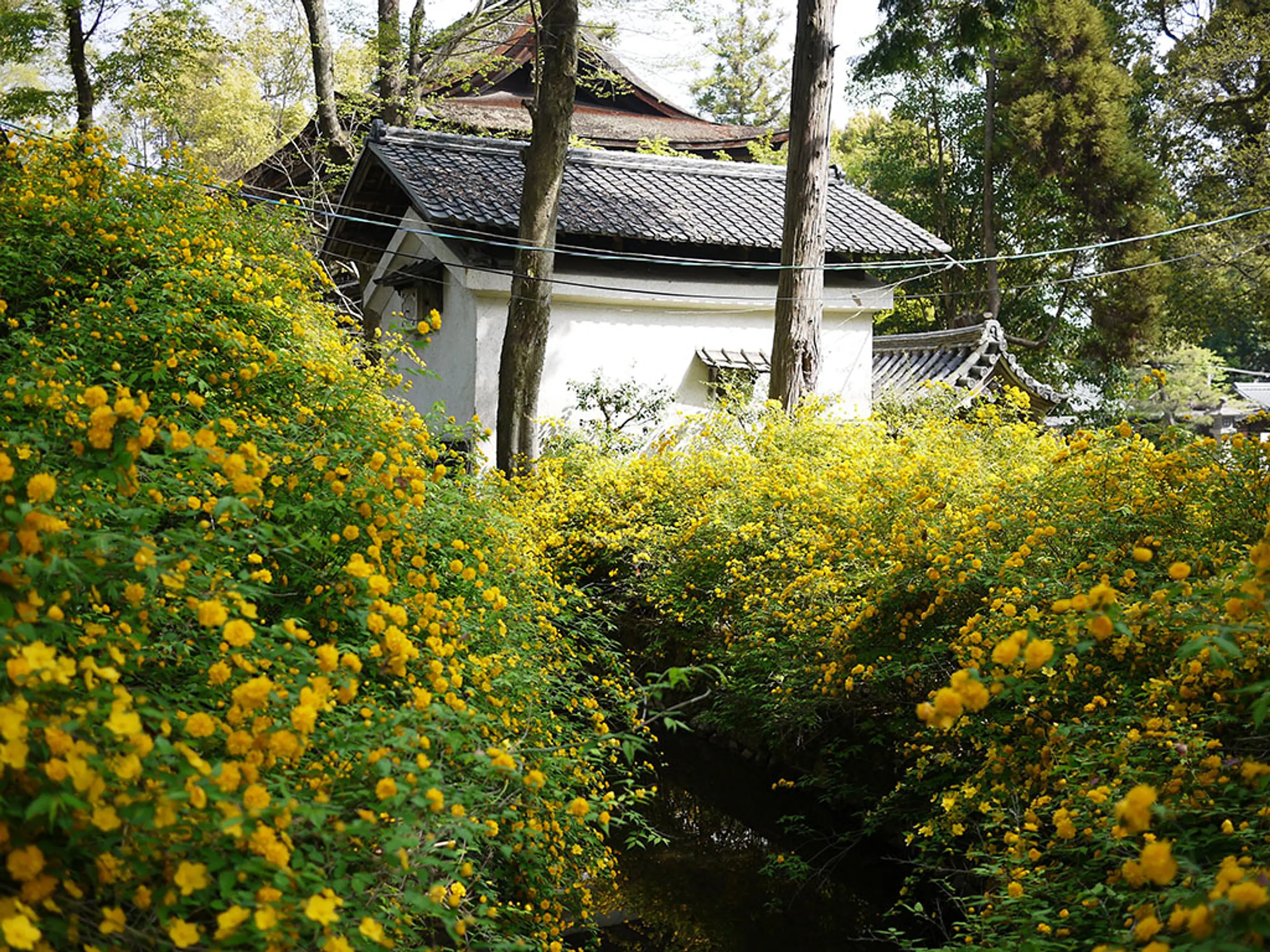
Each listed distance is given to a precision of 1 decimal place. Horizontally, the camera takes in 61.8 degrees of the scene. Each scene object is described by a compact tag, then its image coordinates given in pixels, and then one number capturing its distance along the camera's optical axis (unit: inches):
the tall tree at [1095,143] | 733.9
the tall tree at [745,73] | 1364.4
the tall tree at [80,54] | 454.6
